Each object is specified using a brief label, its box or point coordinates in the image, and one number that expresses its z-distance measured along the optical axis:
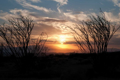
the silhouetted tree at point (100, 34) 8.67
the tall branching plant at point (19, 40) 9.41
